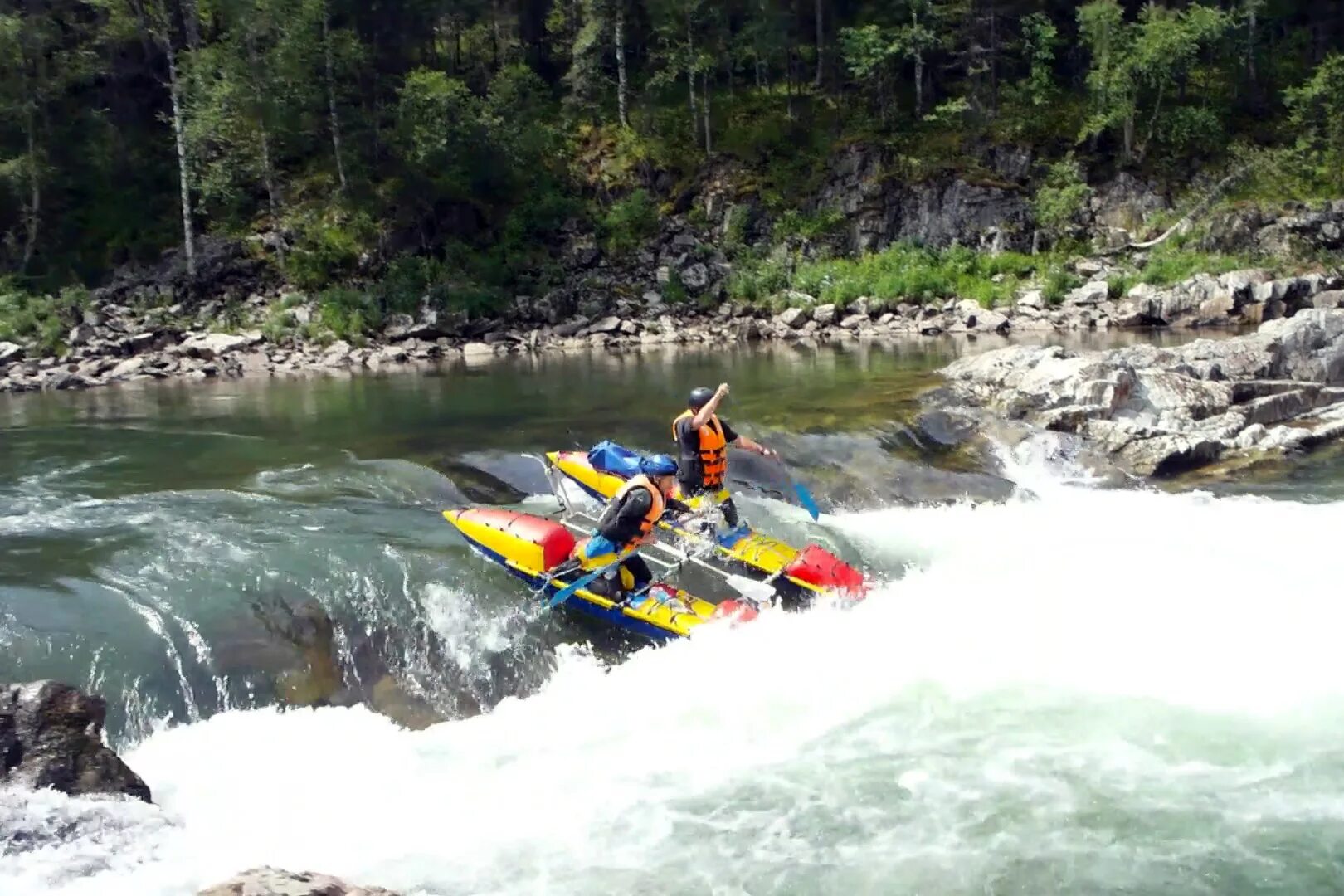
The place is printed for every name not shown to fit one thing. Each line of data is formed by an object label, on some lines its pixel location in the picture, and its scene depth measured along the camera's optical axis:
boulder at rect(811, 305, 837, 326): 28.33
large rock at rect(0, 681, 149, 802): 5.97
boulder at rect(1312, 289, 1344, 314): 23.91
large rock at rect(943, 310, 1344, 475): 13.59
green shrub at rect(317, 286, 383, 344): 26.83
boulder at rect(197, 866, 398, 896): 4.37
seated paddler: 8.67
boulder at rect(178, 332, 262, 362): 24.81
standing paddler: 9.73
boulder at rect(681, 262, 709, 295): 30.50
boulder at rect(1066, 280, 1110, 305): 27.27
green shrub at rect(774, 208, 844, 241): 32.22
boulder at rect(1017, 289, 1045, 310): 27.48
